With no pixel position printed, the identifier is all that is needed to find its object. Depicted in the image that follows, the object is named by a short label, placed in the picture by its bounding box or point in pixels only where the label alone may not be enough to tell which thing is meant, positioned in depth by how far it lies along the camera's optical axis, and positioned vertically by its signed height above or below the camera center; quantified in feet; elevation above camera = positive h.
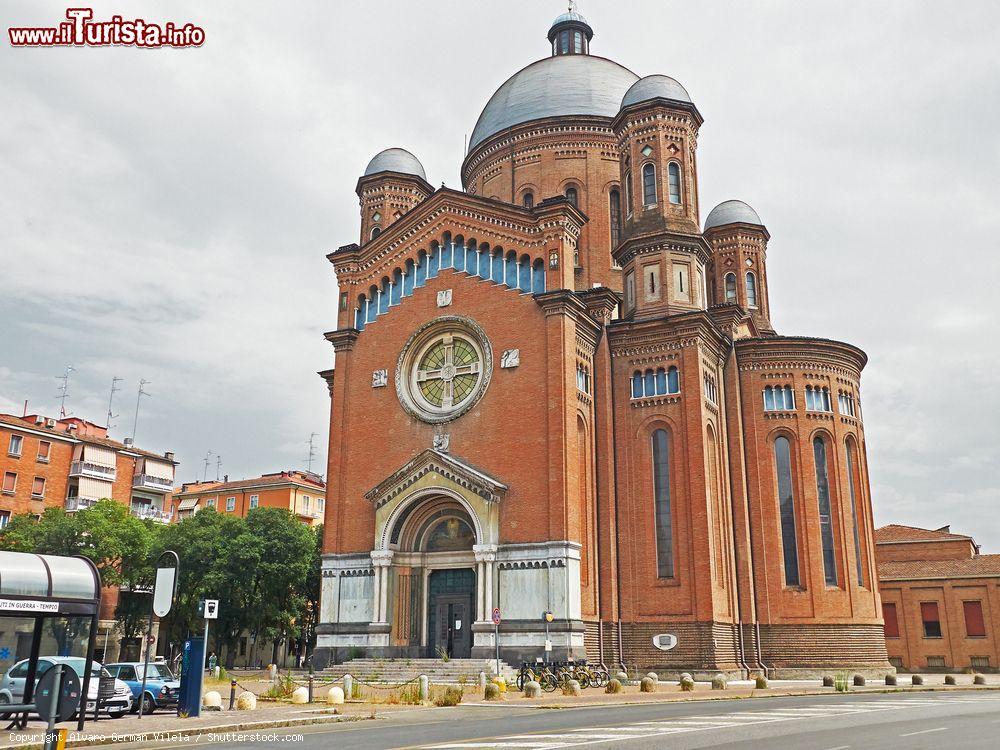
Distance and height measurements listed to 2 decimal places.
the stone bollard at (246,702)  73.56 -5.87
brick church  111.34 +22.88
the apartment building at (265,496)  233.76 +34.15
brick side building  157.99 +2.78
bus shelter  56.59 +2.11
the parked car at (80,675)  66.85 -4.32
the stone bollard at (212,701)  73.10 -5.79
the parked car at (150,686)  76.84 -4.83
